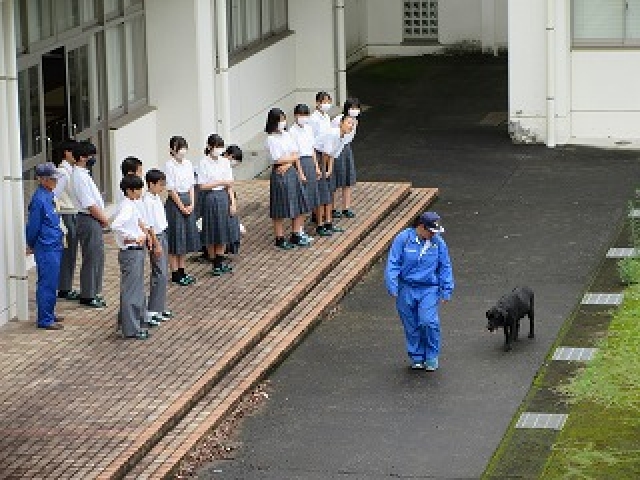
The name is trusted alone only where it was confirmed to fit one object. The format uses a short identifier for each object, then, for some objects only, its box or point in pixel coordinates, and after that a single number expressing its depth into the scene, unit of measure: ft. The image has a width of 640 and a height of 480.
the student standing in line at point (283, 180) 68.23
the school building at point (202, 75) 67.00
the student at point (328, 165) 71.26
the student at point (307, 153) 69.10
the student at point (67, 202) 61.31
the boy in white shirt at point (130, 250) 57.67
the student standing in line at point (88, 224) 60.90
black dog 57.62
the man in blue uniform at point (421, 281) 56.24
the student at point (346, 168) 71.77
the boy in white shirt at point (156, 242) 58.59
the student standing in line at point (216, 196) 65.26
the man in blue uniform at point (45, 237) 59.16
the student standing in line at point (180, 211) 63.57
